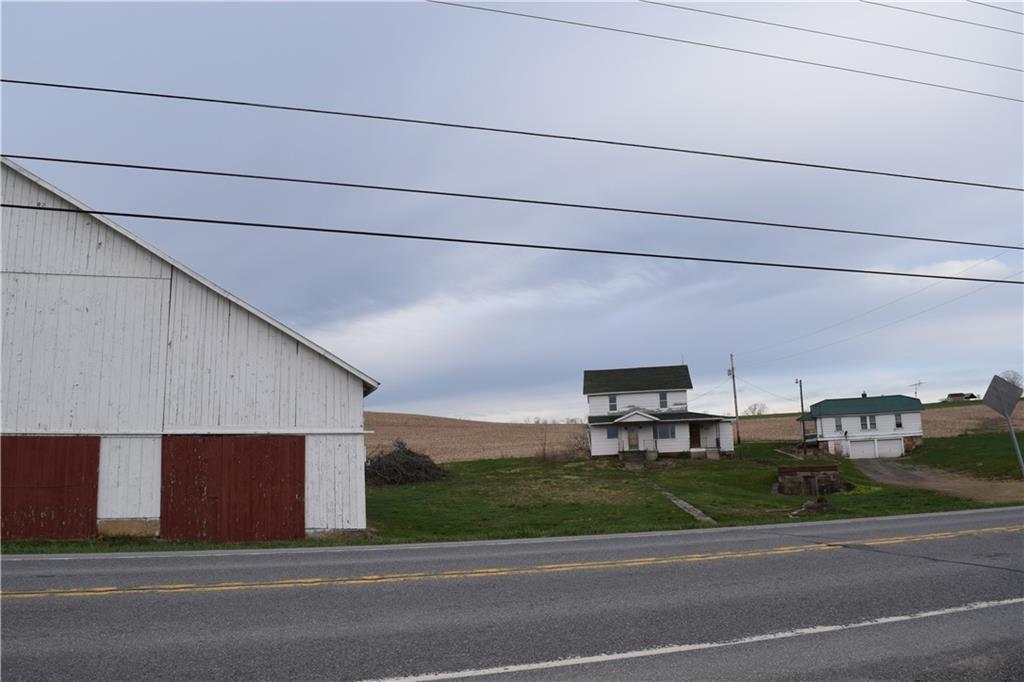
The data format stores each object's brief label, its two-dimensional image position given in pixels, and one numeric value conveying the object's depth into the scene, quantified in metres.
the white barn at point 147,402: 19.27
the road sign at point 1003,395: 21.55
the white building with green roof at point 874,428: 62.75
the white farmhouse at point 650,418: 55.69
